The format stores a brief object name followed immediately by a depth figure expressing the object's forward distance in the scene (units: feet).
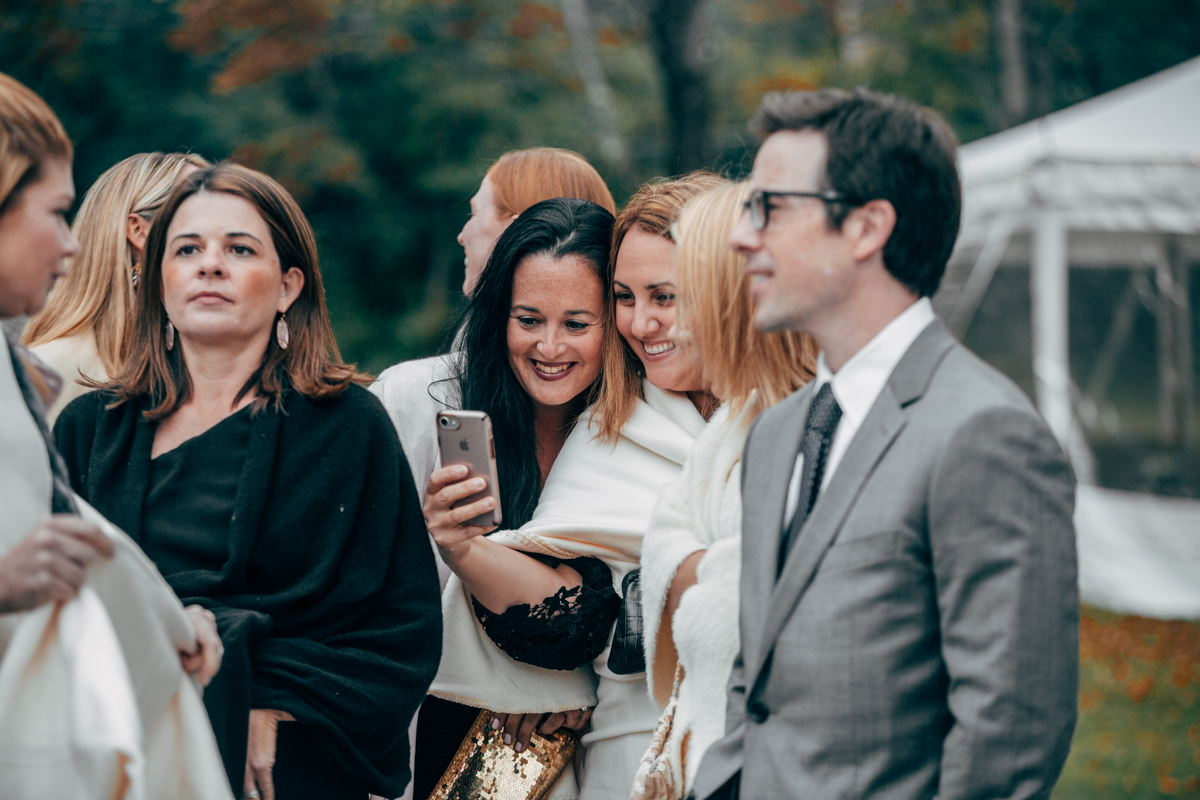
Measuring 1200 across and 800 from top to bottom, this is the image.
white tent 26.61
